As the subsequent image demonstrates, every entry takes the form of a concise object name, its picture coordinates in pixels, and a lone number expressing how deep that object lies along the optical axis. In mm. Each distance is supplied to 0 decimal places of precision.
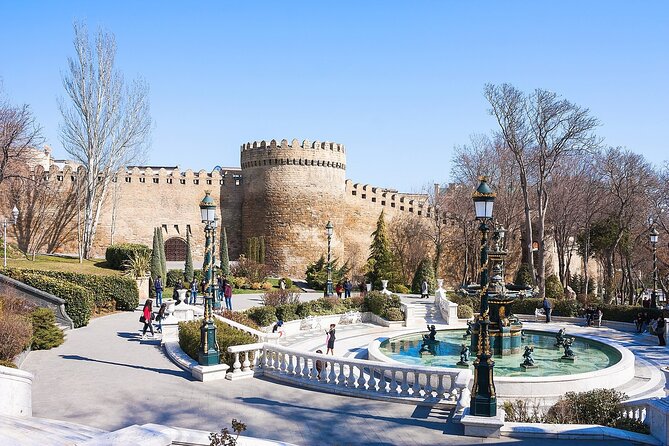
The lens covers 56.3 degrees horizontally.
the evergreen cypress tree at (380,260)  39938
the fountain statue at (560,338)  20719
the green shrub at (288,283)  37262
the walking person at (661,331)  22703
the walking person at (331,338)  19016
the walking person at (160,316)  18556
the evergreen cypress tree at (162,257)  33062
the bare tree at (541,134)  33625
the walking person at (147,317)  17859
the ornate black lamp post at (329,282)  31031
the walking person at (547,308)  28281
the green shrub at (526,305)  31203
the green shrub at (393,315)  28031
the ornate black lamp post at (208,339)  13055
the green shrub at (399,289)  38406
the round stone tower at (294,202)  43125
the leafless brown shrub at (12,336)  12664
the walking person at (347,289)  32562
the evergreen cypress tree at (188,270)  34625
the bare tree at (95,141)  37531
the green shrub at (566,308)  30219
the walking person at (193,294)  27953
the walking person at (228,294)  25562
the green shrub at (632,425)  9180
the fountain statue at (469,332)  21453
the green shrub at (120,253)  34344
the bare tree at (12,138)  34781
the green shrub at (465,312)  28812
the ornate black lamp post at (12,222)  38906
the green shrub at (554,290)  34719
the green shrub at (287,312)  25062
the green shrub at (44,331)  15820
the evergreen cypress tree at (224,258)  37625
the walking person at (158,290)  26125
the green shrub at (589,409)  10164
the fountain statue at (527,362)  17453
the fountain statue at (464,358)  17492
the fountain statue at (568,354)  18828
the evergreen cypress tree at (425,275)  37094
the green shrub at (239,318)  20938
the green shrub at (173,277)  35169
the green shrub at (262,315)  23828
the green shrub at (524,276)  36556
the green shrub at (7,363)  11242
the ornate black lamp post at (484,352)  9281
